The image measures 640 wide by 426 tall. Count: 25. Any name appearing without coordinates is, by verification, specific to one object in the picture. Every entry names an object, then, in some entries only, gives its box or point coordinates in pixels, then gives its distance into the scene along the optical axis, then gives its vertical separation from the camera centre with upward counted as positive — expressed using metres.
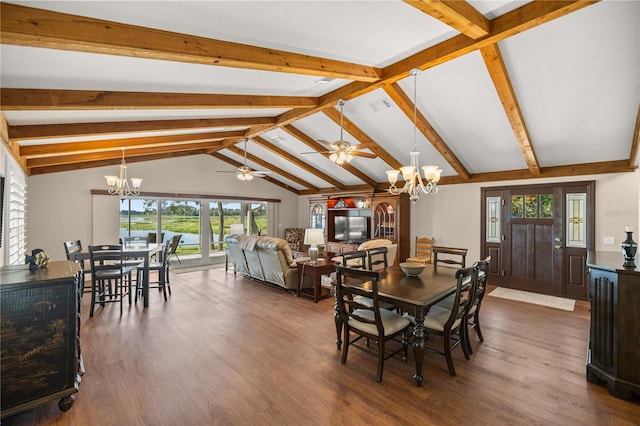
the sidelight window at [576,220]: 5.18 -0.12
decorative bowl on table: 3.38 -0.64
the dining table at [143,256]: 4.39 -0.69
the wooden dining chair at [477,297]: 2.92 -0.86
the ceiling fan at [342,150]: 4.04 +0.85
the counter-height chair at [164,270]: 4.99 -1.02
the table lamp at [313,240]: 5.01 -0.47
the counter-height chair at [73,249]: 4.50 -0.62
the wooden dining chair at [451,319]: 2.62 -1.01
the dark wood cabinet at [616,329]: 2.36 -0.96
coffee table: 4.91 -1.04
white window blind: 3.79 -0.08
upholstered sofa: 5.12 -0.88
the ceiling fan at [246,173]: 6.33 +0.82
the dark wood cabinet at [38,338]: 1.96 -0.89
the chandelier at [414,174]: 3.34 +0.44
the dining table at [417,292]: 2.53 -0.74
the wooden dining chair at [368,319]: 2.56 -1.01
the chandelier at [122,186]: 5.41 +0.52
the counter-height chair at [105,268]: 4.11 -0.83
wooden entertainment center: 7.26 -0.19
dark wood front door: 5.20 -0.43
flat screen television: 8.18 -0.47
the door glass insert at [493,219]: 6.10 -0.13
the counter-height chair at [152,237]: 7.36 -0.64
